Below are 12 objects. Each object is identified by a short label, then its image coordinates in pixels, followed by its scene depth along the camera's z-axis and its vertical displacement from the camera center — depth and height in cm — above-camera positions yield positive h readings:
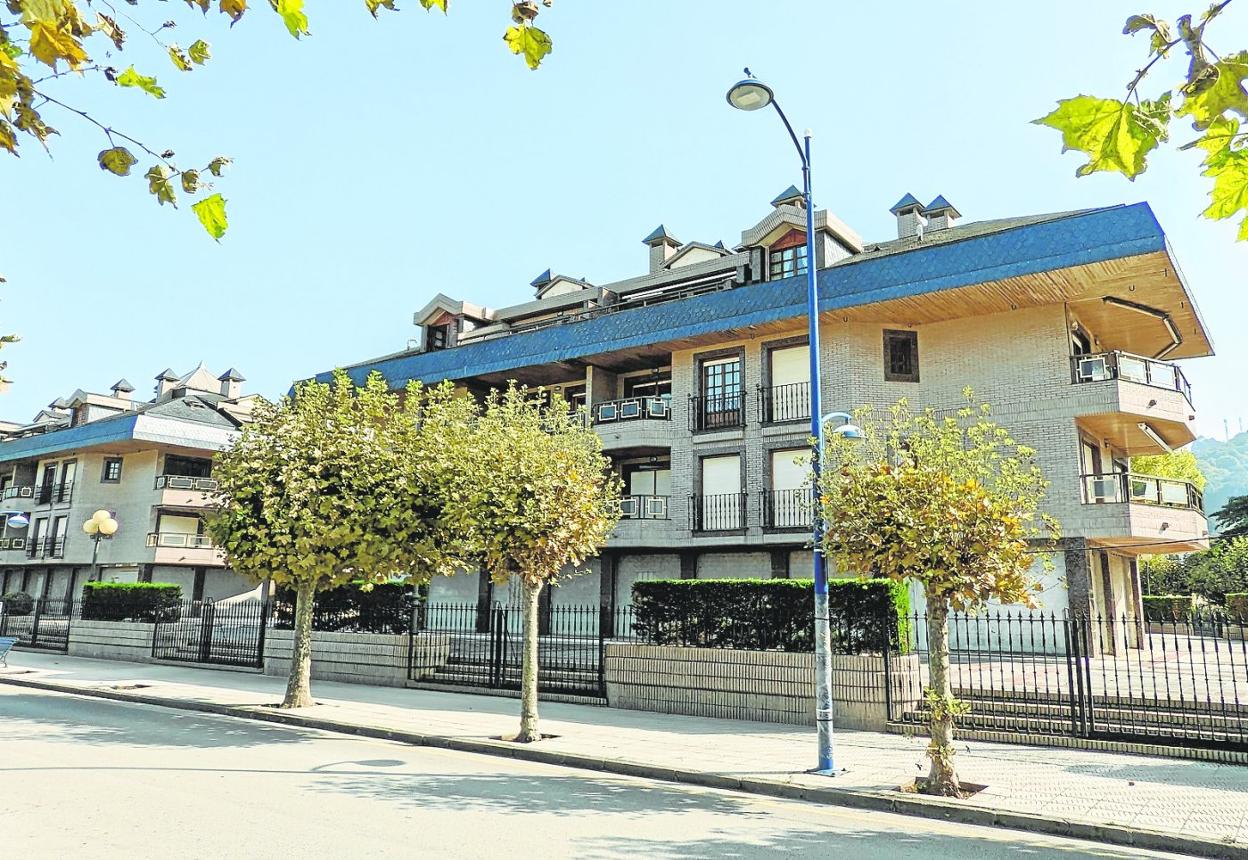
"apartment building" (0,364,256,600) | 4178 +517
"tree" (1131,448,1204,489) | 3738 +690
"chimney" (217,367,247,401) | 5491 +1379
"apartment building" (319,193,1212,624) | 2026 +696
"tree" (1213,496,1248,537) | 5003 +620
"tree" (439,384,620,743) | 1170 +136
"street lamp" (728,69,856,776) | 950 +76
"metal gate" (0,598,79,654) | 2662 -107
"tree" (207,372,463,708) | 1403 +163
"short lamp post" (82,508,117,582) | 2656 +222
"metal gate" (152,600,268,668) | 2158 -94
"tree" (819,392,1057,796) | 867 +86
